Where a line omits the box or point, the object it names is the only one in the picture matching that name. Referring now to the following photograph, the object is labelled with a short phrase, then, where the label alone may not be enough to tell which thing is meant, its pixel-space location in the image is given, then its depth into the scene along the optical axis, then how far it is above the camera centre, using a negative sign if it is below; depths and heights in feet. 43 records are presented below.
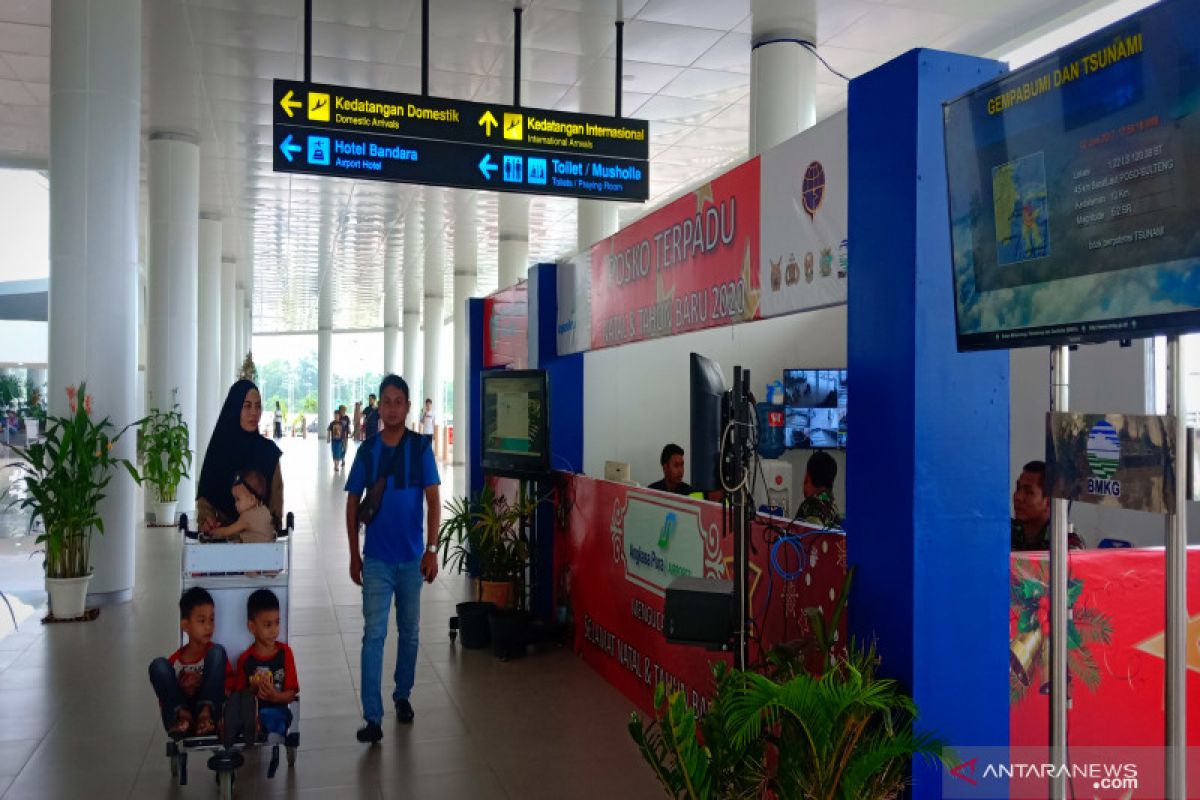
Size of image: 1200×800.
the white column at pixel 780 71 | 24.04 +8.25
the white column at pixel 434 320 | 67.15 +7.73
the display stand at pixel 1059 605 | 7.43 -1.49
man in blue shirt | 14.53 -1.91
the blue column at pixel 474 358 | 29.76 +1.49
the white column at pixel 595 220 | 41.75 +7.92
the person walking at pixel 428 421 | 77.92 -1.10
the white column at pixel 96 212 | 23.43 +4.67
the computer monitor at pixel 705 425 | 11.21 -0.20
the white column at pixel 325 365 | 108.84 +4.74
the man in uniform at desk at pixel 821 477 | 16.57 -1.27
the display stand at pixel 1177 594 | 6.46 -1.24
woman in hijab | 14.01 -0.73
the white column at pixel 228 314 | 67.92 +6.54
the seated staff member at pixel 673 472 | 22.54 -1.47
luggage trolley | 12.89 -2.30
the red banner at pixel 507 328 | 24.84 +2.14
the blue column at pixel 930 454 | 9.18 -0.44
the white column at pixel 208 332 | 48.80 +3.83
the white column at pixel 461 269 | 48.90 +9.48
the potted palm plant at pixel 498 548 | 21.35 -3.06
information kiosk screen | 20.06 -0.33
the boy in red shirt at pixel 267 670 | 12.75 -3.40
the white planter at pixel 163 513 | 39.32 -4.22
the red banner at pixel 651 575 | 11.71 -2.55
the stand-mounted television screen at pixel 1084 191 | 5.98 +1.48
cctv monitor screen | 30.19 -0.08
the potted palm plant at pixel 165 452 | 36.52 -1.73
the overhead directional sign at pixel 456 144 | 20.04 +5.66
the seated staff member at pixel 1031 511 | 14.66 -1.58
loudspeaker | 10.69 -2.27
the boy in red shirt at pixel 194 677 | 12.13 -3.35
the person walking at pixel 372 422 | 47.96 -0.76
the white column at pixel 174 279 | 37.27 +4.98
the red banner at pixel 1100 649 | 10.26 -2.55
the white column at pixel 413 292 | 54.08 +9.84
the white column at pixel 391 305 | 64.28 +9.88
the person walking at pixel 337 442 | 68.02 -2.45
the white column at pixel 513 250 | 52.29 +8.50
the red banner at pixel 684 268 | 13.71 +2.29
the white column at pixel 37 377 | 115.03 +3.53
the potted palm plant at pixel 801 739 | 8.42 -2.92
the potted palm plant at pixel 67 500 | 22.20 -2.11
